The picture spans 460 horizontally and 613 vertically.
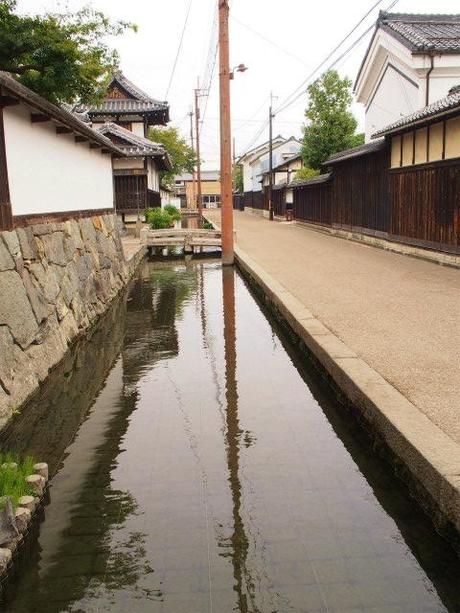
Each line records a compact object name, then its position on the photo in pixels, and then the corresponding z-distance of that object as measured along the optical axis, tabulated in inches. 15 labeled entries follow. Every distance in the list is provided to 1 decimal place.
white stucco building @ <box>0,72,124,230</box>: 307.1
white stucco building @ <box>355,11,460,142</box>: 900.0
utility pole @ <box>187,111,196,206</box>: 2561.0
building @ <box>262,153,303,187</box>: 1894.7
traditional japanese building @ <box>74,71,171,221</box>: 1227.2
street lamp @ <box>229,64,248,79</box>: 801.4
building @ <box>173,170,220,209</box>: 3825.1
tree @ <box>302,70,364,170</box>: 1269.7
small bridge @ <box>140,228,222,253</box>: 952.3
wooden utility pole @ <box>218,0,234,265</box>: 706.2
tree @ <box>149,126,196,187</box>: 2006.6
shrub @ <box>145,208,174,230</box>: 1165.7
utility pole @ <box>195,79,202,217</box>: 1783.8
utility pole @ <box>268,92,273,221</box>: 1786.4
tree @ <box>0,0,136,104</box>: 420.8
